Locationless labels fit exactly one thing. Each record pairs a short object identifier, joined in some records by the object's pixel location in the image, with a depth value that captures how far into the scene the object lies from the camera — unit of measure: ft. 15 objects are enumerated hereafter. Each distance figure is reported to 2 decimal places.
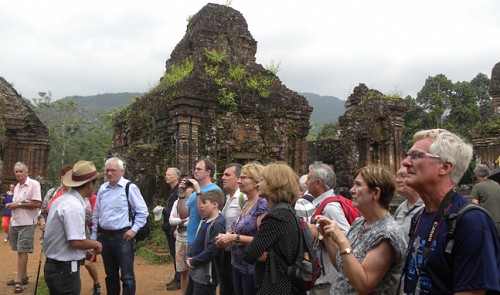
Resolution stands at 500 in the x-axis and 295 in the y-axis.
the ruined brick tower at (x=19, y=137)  63.00
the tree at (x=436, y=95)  99.64
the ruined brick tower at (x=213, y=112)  33.91
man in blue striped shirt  16.70
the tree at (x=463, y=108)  100.53
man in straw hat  12.30
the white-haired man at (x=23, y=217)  21.58
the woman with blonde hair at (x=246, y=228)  12.14
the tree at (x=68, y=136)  104.88
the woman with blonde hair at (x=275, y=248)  9.89
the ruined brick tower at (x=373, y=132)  51.31
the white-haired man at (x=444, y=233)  5.49
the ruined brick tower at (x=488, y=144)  59.00
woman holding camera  7.57
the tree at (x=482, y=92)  109.40
